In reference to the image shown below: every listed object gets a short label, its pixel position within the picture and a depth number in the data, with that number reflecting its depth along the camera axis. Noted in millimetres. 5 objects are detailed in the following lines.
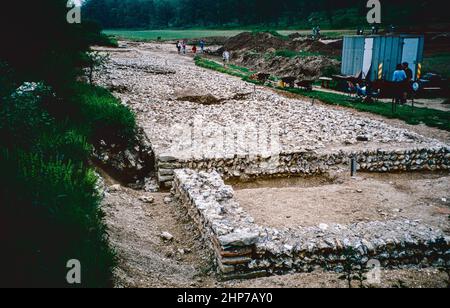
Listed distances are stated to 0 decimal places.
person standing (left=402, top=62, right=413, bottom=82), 18419
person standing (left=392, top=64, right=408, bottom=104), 18031
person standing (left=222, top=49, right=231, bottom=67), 38500
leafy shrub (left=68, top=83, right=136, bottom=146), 10750
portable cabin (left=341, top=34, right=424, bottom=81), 21328
